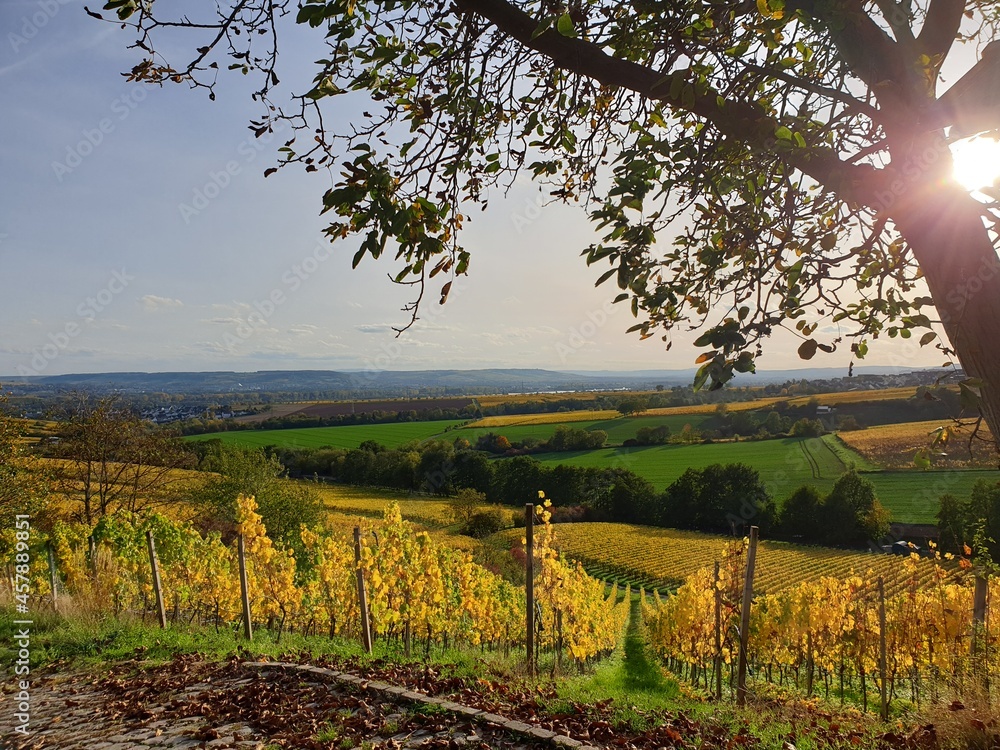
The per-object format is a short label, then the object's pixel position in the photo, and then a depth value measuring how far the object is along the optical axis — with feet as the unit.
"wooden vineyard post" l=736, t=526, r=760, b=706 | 22.63
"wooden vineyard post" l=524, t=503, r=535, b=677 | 20.99
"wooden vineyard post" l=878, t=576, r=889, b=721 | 27.33
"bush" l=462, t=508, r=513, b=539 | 157.89
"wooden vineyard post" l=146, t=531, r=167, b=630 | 29.50
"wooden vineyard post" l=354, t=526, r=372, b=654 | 25.13
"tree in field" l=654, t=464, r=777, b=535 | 155.94
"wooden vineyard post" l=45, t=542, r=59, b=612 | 31.38
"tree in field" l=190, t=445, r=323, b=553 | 104.58
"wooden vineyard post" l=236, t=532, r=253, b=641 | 27.53
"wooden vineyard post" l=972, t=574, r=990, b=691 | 25.13
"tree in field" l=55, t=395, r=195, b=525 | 62.54
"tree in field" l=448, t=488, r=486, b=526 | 165.40
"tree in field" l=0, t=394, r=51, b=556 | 41.96
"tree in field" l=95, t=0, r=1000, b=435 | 6.13
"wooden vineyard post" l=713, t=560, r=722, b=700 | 30.68
